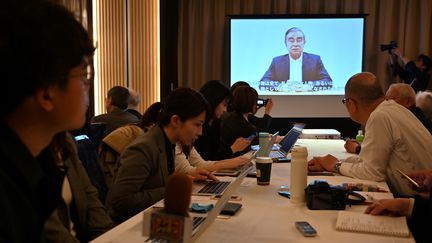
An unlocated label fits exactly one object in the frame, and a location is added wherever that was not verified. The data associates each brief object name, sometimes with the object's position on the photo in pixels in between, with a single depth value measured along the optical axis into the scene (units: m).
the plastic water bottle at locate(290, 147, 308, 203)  1.83
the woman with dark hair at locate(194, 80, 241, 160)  3.42
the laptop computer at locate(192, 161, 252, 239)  1.25
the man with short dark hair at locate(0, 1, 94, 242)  0.81
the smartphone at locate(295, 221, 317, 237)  1.42
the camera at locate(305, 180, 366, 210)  1.72
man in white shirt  2.38
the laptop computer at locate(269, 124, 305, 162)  3.00
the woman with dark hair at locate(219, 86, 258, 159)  3.70
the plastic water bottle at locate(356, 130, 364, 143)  3.88
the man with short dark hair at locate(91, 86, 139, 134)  3.81
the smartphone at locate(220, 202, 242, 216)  1.64
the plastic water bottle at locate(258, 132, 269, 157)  3.34
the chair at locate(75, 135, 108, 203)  2.01
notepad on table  1.44
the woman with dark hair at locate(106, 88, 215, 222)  1.94
